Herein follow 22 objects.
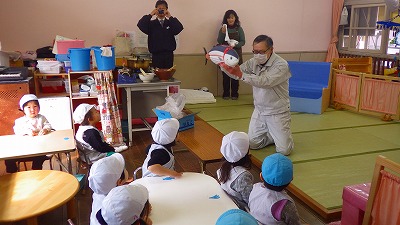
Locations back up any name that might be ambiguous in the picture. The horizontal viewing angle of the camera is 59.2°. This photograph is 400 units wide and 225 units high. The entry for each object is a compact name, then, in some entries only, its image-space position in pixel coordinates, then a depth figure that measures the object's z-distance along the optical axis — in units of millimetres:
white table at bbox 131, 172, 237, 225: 1670
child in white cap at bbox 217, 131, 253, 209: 2152
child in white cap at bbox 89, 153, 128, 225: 1961
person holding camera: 5047
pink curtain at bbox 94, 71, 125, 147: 4277
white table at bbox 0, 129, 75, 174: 2596
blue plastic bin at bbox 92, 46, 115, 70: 4305
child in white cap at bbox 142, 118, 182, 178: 2373
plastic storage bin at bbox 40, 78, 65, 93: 4607
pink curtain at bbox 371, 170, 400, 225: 1820
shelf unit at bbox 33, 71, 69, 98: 4367
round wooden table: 2012
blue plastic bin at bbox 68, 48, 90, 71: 4195
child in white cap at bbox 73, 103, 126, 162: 3045
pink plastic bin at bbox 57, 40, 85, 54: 4508
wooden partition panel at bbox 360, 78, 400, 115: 5043
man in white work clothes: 3646
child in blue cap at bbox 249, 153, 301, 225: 1780
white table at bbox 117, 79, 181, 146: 4344
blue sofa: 5505
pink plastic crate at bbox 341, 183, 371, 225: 2166
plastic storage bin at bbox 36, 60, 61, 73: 4367
